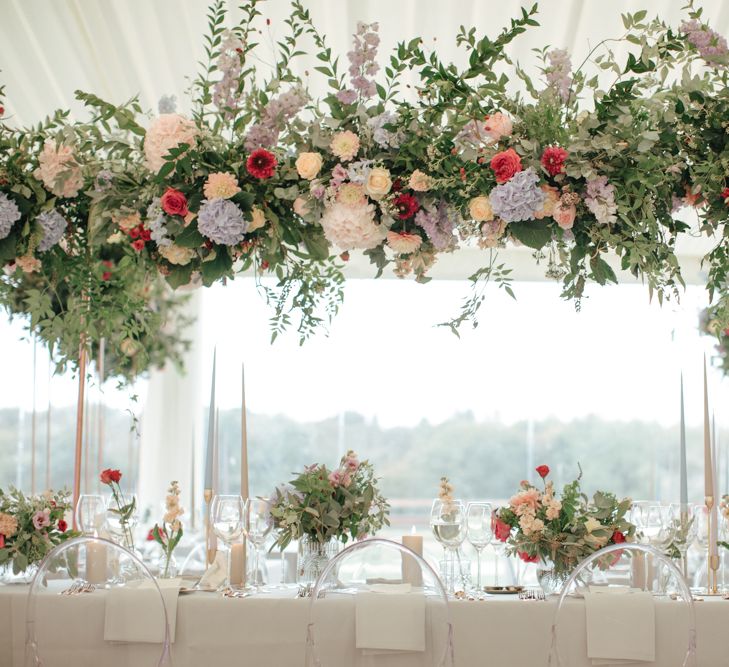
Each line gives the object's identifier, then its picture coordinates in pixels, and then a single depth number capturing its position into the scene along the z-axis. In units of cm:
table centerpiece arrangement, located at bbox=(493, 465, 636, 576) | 272
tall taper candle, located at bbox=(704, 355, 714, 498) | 288
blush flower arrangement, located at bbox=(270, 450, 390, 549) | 281
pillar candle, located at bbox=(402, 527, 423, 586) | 223
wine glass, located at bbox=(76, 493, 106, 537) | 298
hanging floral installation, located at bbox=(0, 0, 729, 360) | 250
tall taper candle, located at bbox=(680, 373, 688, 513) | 288
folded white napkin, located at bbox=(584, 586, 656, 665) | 235
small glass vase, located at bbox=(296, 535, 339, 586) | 279
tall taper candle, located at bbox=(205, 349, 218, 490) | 292
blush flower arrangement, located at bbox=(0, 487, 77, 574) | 291
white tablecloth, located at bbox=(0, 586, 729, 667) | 256
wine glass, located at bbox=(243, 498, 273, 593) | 287
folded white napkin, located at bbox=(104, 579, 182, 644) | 230
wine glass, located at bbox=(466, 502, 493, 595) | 282
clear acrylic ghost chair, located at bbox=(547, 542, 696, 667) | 204
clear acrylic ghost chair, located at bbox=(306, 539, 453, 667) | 208
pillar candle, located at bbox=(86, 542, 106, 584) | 235
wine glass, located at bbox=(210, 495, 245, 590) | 278
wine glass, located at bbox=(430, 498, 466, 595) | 280
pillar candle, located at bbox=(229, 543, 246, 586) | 282
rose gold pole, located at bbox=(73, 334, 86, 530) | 322
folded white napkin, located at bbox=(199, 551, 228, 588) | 279
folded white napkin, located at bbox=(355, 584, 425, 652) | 224
